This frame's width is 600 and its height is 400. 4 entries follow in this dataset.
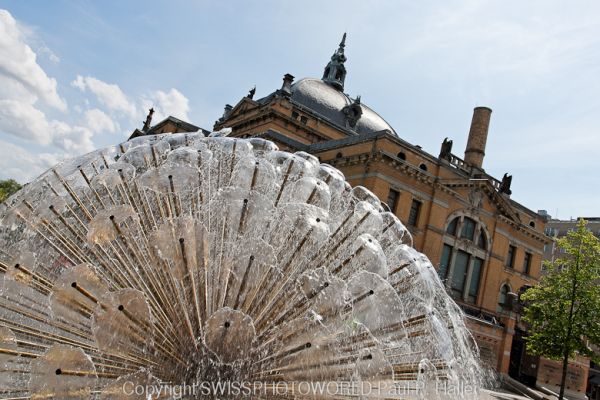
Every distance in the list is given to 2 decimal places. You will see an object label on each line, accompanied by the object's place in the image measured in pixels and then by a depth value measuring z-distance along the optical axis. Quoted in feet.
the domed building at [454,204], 96.84
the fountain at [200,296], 17.24
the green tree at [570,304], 76.07
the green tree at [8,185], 225.84
